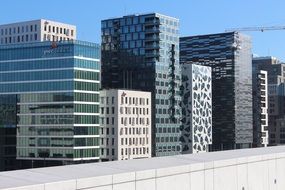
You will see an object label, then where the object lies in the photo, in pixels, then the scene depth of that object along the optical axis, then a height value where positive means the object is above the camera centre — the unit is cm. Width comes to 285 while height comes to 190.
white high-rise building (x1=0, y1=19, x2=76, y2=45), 18950 +2691
